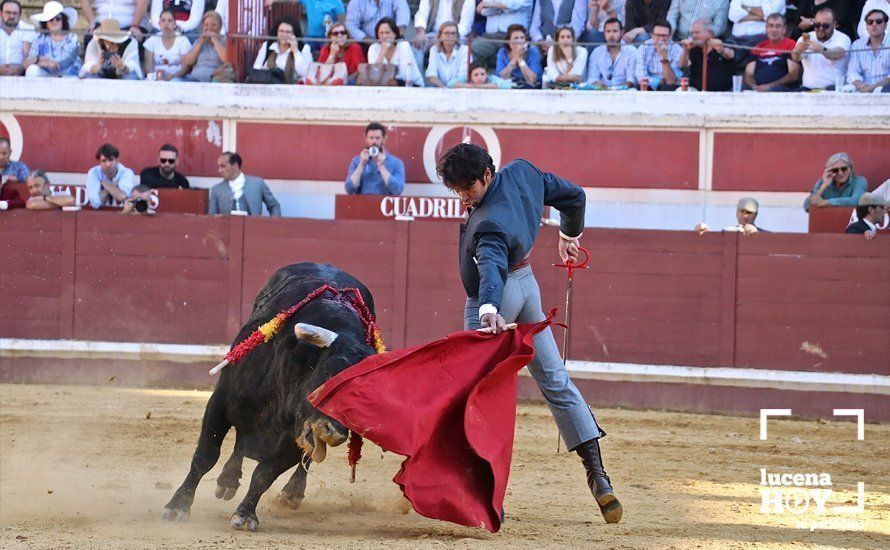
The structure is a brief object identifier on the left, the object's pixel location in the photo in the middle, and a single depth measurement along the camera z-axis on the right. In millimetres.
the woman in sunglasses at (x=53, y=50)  20547
